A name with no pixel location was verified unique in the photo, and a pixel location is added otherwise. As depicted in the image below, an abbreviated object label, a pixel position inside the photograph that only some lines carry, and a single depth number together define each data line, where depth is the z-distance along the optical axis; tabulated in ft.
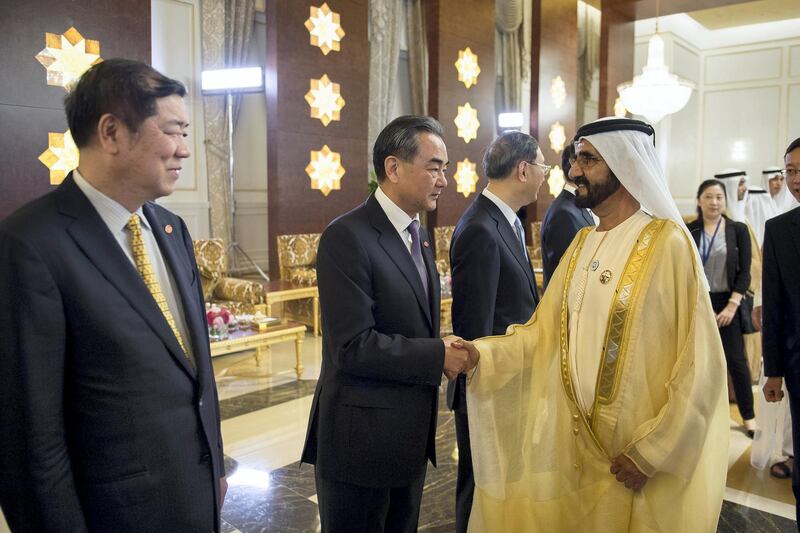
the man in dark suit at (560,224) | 9.25
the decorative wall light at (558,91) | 30.96
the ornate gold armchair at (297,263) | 20.02
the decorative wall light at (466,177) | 26.78
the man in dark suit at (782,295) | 6.90
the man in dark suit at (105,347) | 3.38
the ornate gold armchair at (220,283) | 17.63
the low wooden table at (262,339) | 13.59
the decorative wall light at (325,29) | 20.35
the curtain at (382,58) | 27.50
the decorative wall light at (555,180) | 31.84
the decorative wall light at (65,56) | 13.96
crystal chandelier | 22.61
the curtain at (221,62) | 22.89
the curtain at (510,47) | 33.42
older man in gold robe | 5.01
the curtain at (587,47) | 38.55
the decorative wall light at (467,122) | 26.53
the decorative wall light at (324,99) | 20.72
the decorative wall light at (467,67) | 26.27
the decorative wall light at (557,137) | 31.22
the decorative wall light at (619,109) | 33.81
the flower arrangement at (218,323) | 13.74
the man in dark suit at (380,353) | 5.01
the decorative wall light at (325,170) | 21.06
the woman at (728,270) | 11.59
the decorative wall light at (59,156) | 14.23
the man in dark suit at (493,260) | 6.79
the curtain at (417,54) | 29.55
